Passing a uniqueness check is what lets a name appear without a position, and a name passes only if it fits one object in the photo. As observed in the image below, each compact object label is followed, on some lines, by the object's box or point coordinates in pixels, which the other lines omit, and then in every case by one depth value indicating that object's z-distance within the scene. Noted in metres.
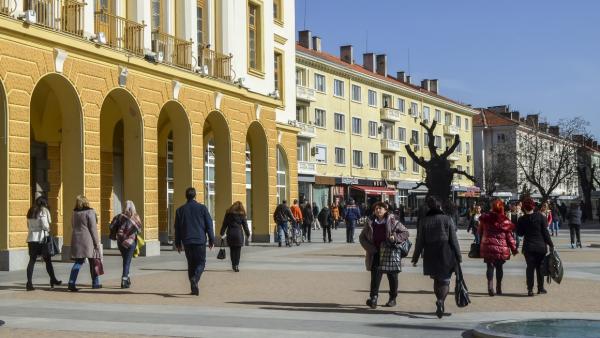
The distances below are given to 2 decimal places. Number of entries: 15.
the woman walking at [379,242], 12.69
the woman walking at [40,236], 16.09
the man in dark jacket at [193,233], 14.97
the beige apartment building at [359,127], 68.62
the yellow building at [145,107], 20.23
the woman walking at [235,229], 20.06
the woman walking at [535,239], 15.01
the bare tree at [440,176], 26.08
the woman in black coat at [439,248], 11.92
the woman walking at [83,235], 15.62
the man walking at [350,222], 35.25
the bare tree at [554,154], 82.49
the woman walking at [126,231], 16.22
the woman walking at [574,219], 29.16
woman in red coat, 14.70
